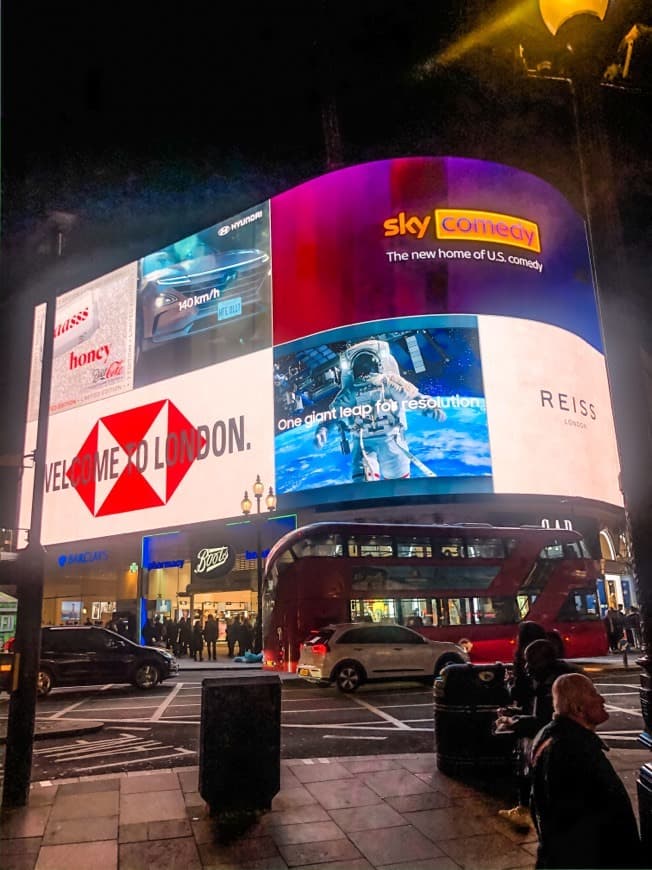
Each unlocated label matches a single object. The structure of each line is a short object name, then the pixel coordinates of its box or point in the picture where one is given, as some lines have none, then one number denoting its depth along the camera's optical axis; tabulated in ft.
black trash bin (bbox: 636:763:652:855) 11.84
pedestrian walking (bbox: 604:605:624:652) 75.25
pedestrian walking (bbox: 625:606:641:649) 73.80
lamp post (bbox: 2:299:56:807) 19.63
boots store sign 95.86
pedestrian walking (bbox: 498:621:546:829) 16.98
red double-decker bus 55.42
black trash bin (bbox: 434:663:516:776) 21.62
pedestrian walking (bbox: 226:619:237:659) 84.93
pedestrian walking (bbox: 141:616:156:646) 95.25
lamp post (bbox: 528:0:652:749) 12.21
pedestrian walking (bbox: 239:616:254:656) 83.29
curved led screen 93.45
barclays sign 126.00
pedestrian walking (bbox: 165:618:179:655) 93.20
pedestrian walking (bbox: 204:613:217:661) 81.71
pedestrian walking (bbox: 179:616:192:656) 89.61
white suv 49.21
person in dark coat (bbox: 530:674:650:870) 8.39
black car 50.55
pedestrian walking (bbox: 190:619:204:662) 83.25
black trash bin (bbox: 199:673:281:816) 18.35
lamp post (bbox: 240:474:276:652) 69.46
